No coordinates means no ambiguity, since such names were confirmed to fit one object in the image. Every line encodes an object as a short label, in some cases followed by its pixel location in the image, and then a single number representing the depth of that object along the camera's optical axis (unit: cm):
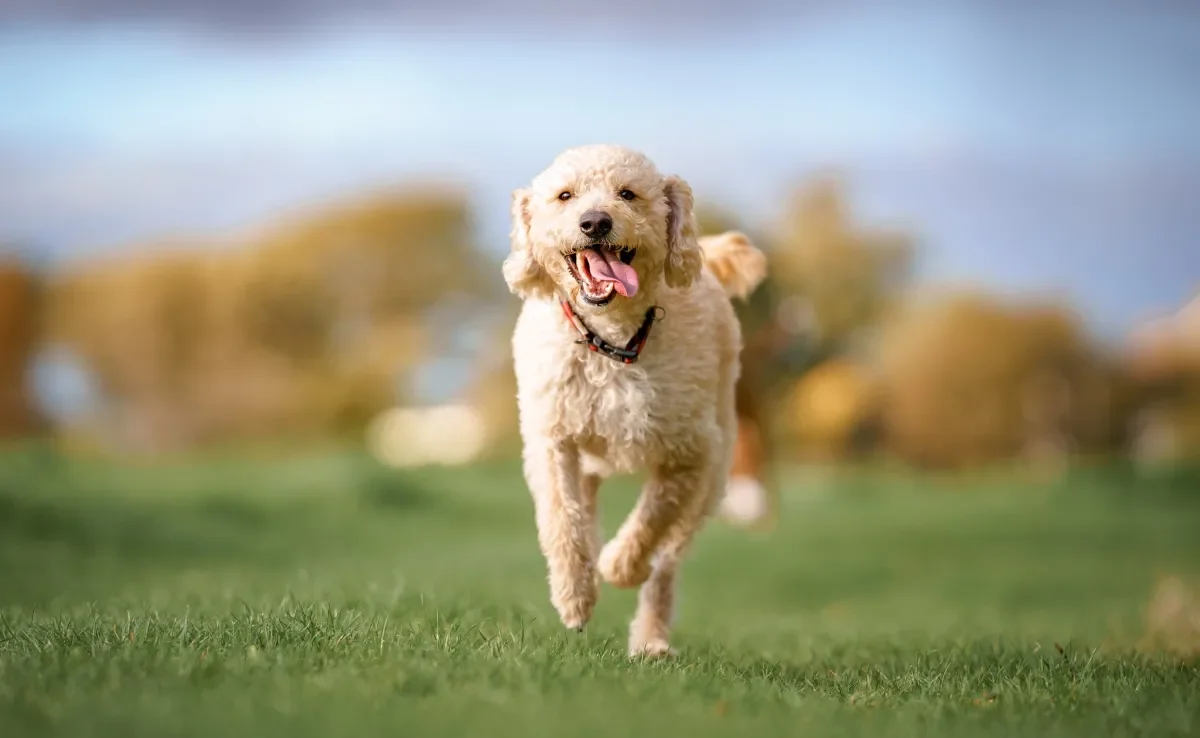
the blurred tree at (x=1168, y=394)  1763
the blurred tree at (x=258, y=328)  1636
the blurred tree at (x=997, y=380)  1823
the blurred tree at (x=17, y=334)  1591
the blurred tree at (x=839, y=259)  1892
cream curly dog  490
